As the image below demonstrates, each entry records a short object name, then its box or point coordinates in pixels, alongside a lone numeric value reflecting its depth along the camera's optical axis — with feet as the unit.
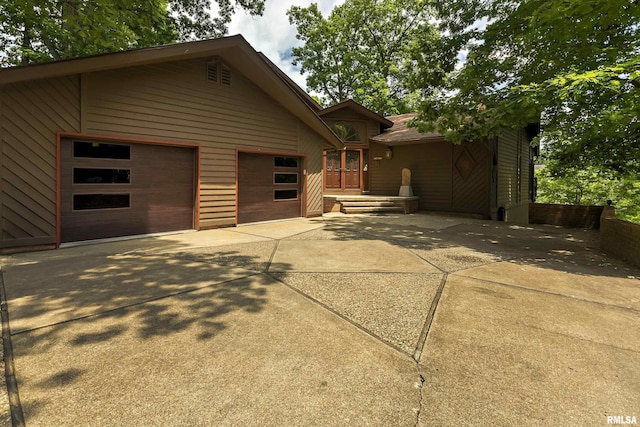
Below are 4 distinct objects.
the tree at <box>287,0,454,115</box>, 80.02
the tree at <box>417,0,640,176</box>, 16.34
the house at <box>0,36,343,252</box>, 16.49
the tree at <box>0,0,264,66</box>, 20.86
